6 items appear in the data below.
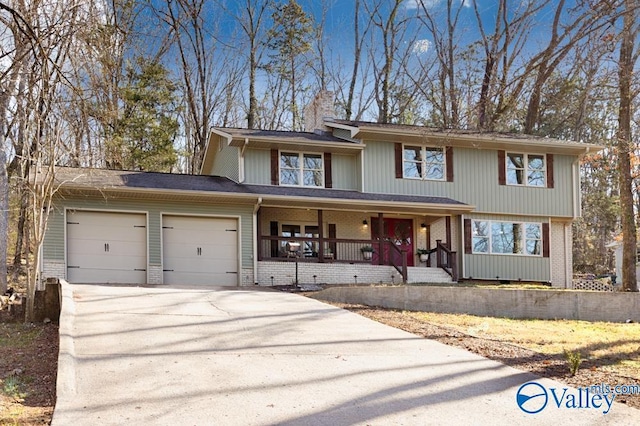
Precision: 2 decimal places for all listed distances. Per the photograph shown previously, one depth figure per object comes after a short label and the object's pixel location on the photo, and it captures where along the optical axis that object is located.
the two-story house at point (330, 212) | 16.81
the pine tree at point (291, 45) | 30.03
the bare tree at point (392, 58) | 32.03
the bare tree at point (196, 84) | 29.61
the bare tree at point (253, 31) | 30.20
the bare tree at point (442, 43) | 31.03
